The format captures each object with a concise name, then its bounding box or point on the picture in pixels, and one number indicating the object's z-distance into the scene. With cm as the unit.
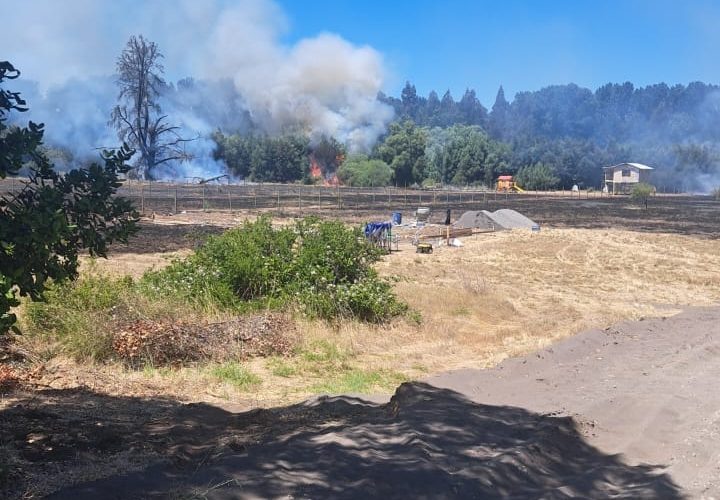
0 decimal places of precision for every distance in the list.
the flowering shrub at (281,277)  1109
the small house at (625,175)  8606
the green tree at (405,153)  8688
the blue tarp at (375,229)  2286
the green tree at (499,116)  13968
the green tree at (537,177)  8788
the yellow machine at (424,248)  2353
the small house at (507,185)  8239
